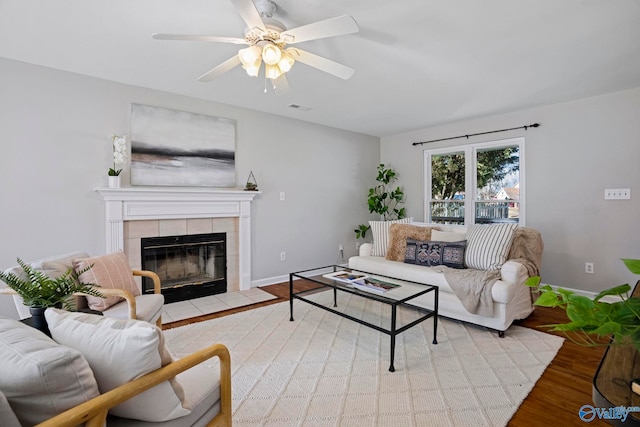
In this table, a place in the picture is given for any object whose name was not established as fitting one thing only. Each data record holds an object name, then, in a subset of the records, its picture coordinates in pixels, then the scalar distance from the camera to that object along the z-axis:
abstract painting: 3.46
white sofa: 2.69
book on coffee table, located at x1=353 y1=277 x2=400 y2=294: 2.59
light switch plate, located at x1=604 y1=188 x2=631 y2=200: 3.52
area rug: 1.77
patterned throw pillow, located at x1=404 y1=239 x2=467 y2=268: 3.29
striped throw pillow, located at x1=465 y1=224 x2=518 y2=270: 3.08
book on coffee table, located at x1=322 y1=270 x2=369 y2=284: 2.87
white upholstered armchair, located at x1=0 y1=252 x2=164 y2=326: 2.01
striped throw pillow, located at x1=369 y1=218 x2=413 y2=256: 4.01
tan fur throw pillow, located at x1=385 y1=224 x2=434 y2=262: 3.74
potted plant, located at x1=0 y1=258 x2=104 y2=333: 1.34
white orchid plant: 3.19
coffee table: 2.19
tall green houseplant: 5.47
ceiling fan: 1.72
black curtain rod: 4.12
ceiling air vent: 4.09
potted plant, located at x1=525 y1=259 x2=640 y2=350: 0.53
